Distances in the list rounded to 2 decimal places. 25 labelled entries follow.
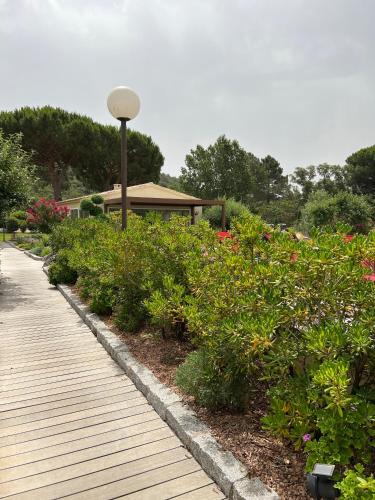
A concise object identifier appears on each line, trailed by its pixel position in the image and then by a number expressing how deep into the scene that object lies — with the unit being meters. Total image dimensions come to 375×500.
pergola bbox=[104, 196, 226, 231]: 17.62
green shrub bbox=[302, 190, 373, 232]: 20.64
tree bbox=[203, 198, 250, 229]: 23.07
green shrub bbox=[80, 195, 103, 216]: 17.55
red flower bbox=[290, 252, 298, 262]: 2.24
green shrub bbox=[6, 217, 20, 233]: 26.74
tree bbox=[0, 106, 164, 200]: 28.03
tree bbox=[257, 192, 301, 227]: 37.58
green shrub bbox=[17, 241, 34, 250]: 16.98
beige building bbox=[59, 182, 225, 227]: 18.12
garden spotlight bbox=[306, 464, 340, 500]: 1.62
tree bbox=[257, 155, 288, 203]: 55.97
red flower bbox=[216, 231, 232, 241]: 3.86
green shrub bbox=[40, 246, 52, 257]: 13.23
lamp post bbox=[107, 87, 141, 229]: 5.49
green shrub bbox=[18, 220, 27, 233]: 27.34
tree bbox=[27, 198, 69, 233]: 17.72
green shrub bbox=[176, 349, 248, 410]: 2.53
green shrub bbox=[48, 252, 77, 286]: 7.83
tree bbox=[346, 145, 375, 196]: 40.53
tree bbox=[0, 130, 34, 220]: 7.67
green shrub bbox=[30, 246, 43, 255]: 14.52
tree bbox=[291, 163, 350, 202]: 42.78
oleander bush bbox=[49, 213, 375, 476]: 1.66
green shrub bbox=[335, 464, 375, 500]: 1.38
